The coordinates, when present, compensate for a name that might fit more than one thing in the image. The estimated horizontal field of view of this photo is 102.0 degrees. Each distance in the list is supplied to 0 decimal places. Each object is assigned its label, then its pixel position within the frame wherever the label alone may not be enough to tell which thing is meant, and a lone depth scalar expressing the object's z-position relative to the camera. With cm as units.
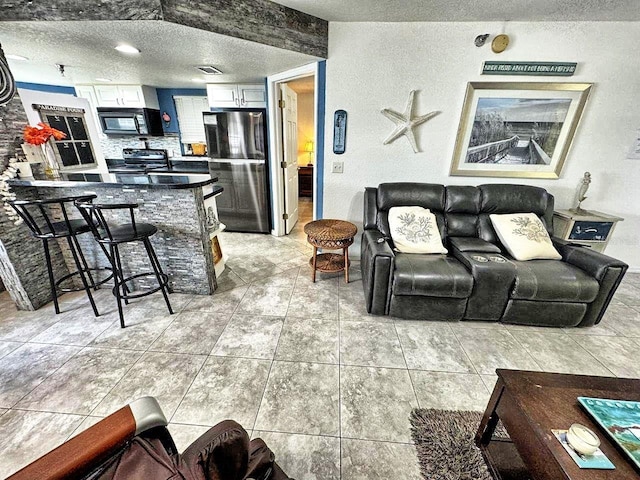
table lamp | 622
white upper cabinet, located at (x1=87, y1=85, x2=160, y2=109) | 426
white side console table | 251
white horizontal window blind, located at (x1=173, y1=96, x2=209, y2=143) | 464
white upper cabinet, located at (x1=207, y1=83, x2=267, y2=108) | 355
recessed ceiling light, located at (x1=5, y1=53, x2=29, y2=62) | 262
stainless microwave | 437
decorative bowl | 84
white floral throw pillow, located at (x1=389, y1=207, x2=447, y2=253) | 235
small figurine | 263
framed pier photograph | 255
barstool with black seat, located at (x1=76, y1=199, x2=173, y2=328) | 176
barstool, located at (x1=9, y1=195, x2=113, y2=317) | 177
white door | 349
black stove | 467
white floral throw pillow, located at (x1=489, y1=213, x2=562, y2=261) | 222
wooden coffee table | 85
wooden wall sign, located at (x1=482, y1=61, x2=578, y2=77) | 244
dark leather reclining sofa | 198
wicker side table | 246
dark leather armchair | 54
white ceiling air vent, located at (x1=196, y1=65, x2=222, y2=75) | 293
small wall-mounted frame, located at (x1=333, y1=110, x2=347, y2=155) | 276
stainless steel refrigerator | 356
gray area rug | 118
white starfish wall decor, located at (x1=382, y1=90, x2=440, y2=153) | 268
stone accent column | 196
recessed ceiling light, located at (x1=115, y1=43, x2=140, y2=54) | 228
